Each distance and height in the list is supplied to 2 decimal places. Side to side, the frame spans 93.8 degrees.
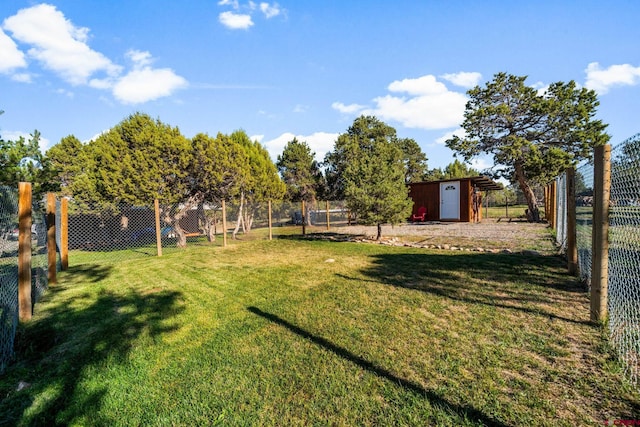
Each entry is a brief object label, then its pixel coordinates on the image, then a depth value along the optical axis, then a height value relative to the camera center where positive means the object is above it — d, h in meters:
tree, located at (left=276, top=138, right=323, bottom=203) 22.97 +2.83
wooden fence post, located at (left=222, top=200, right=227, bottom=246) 10.10 -0.54
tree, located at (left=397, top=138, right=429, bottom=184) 35.69 +5.41
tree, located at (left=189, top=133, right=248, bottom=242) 12.47 +1.49
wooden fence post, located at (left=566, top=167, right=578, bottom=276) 4.82 -0.38
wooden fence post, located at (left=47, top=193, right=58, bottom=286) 5.67 -0.59
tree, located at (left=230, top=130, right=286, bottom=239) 15.79 +1.56
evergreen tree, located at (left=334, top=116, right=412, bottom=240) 10.16 +0.60
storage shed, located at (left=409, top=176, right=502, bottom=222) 18.66 +0.47
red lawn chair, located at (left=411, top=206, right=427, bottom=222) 19.69 -0.67
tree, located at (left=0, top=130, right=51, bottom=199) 8.53 +1.49
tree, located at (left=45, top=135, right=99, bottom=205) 13.06 +2.35
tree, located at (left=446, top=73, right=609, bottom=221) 18.34 +4.96
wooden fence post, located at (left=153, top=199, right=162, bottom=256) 8.55 -0.67
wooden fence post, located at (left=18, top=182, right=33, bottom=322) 3.58 -0.48
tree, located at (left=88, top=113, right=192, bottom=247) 11.53 +1.65
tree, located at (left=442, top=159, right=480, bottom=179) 38.67 +4.66
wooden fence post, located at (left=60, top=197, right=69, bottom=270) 6.98 -0.52
